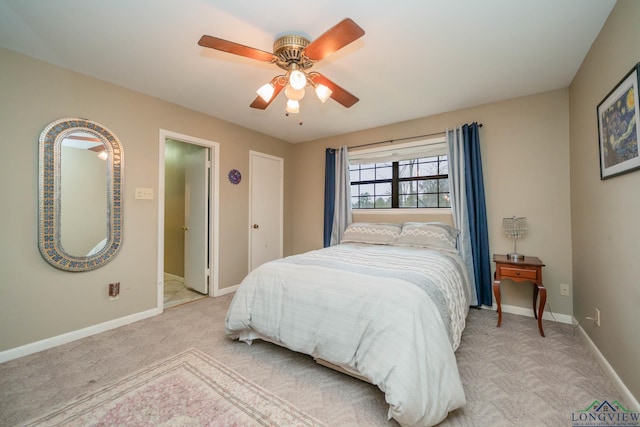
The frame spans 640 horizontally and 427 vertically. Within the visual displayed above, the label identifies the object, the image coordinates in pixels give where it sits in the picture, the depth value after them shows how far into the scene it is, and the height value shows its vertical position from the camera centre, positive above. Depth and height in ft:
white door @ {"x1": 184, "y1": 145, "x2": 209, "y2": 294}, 11.32 -0.07
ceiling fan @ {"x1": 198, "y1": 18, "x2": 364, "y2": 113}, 4.74 +3.38
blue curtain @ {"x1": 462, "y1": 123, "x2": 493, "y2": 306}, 9.55 +0.16
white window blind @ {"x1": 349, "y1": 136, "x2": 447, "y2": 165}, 10.84 +3.01
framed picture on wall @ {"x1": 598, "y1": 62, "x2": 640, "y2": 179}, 4.62 +1.79
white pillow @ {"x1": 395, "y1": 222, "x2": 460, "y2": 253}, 9.41 -0.74
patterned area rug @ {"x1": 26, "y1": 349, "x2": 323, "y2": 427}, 4.47 -3.52
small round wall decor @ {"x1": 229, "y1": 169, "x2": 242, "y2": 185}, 11.87 +1.97
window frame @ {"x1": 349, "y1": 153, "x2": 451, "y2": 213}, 11.09 +1.73
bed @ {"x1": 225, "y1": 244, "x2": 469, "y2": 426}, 4.27 -2.14
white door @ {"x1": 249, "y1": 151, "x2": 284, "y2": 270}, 13.01 +0.52
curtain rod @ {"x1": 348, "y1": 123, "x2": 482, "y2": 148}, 10.78 +3.57
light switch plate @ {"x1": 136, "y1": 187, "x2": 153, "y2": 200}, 8.87 +0.90
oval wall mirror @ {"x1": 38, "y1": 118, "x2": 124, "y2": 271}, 7.08 +0.75
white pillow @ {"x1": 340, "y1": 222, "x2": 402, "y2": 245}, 10.57 -0.68
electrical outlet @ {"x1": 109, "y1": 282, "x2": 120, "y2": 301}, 8.20 -2.31
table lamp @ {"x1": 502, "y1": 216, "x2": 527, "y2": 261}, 8.70 -0.38
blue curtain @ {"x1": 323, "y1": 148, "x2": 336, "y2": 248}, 13.38 +1.33
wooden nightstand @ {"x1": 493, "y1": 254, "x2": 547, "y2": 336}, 7.55 -1.75
